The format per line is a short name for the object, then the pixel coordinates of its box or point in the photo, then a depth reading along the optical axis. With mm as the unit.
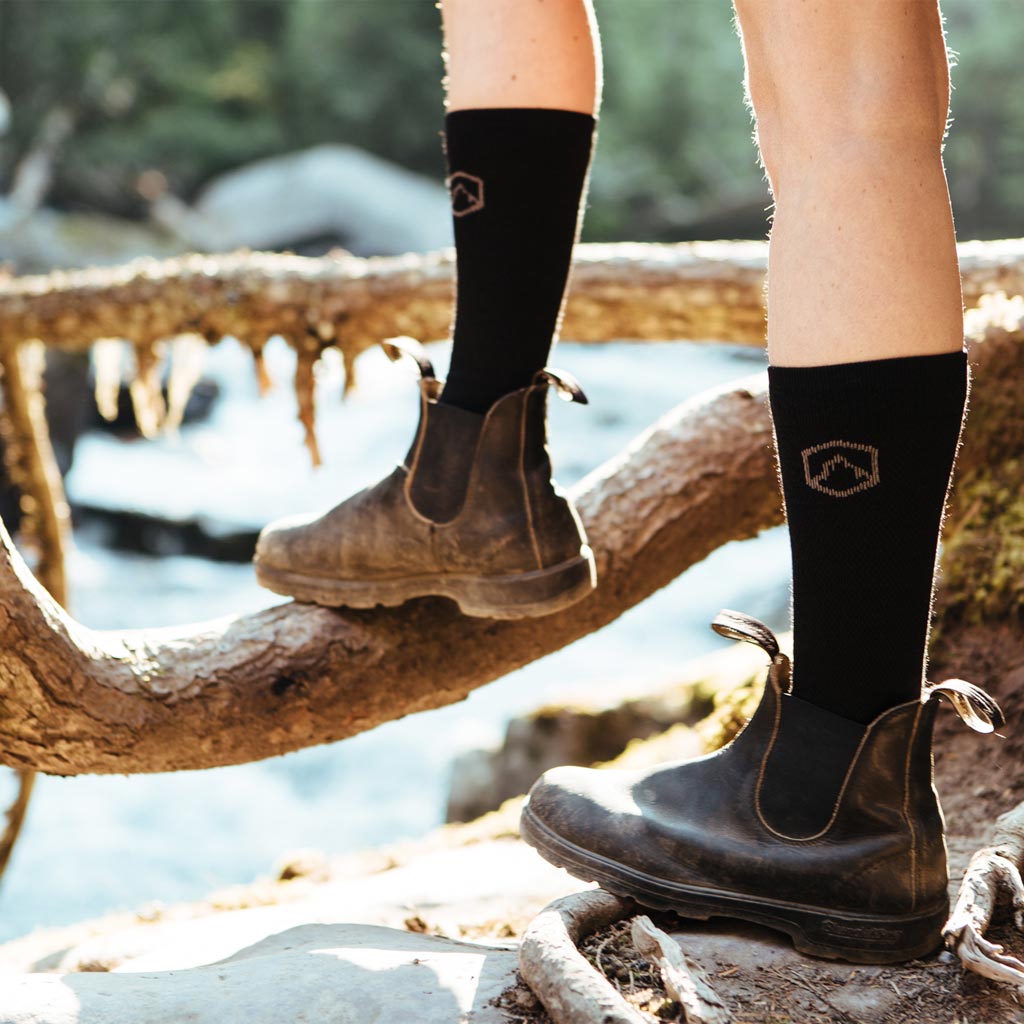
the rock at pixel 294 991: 1677
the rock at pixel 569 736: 4086
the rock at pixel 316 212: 15273
